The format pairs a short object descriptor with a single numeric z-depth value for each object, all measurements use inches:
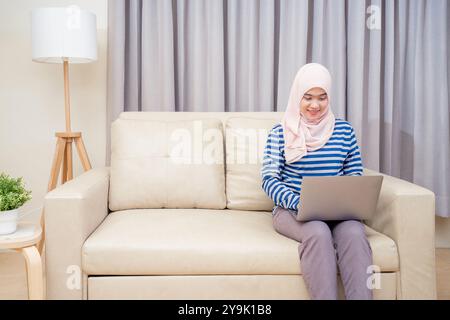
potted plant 70.9
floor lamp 92.4
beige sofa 68.4
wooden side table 69.4
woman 73.5
